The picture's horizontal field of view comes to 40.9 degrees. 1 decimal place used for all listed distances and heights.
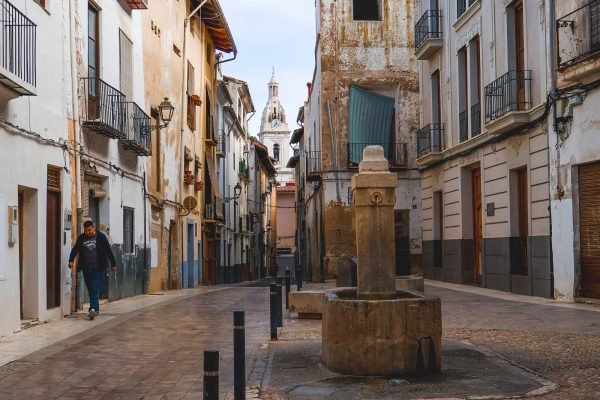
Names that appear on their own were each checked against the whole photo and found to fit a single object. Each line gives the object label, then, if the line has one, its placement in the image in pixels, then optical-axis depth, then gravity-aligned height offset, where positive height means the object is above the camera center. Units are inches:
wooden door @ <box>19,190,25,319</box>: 457.7 +6.0
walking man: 502.0 -9.7
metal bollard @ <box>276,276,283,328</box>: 434.7 -38.1
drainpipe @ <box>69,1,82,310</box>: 527.5 +78.2
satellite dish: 943.7 +45.9
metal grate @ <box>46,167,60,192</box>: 498.6 +40.4
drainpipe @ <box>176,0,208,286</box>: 976.9 +128.0
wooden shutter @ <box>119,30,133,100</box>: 682.8 +153.7
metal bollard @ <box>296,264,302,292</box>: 764.6 -36.9
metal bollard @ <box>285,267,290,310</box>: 534.3 -34.9
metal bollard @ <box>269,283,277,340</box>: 397.4 -35.3
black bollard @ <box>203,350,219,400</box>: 170.6 -28.5
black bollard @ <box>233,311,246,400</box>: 214.7 -31.8
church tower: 4591.5 +590.8
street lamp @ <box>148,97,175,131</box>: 780.6 +127.1
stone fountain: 283.0 -28.8
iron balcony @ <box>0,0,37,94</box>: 396.2 +102.7
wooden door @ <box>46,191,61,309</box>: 497.7 -4.0
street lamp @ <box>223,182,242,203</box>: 1508.4 +99.5
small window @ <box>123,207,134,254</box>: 704.4 +10.7
